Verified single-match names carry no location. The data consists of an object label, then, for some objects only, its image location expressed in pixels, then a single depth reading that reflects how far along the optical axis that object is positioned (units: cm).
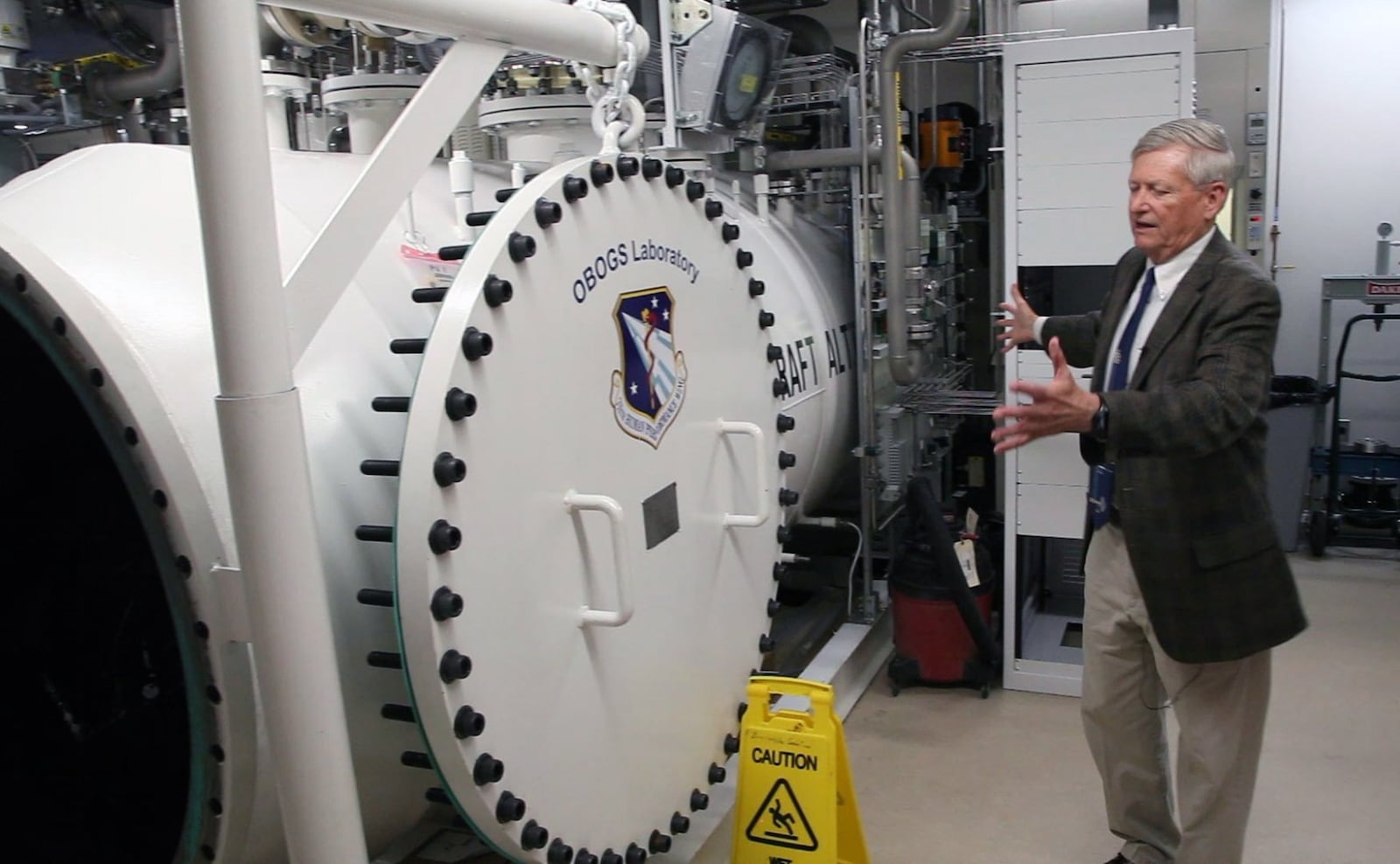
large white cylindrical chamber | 130
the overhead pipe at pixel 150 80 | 338
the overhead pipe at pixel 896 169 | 331
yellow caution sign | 207
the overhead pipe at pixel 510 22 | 131
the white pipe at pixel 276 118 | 200
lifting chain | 181
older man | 193
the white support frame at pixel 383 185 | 122
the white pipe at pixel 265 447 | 100
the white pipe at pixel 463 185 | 173
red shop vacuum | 347
